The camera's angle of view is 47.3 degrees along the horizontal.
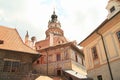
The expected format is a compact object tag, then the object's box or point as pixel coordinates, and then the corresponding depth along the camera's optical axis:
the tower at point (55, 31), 34.37
